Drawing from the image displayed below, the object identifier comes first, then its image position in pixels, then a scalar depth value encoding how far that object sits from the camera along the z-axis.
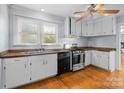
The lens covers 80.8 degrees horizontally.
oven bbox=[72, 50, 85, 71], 2.85
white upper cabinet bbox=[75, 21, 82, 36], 3.28
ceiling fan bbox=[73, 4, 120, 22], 1.63
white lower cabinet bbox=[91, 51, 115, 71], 2.81
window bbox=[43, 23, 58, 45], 2.90
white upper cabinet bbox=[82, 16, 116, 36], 2.85
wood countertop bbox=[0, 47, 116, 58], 1.66
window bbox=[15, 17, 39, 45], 2.40
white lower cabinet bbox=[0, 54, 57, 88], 1.67
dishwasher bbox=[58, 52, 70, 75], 2.52
